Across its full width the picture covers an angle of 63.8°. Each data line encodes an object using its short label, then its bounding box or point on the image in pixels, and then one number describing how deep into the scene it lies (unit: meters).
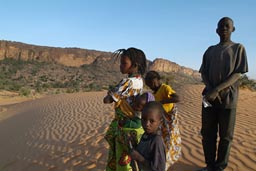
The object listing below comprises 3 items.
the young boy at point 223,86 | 2.51
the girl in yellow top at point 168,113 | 2.49
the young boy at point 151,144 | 1.45
